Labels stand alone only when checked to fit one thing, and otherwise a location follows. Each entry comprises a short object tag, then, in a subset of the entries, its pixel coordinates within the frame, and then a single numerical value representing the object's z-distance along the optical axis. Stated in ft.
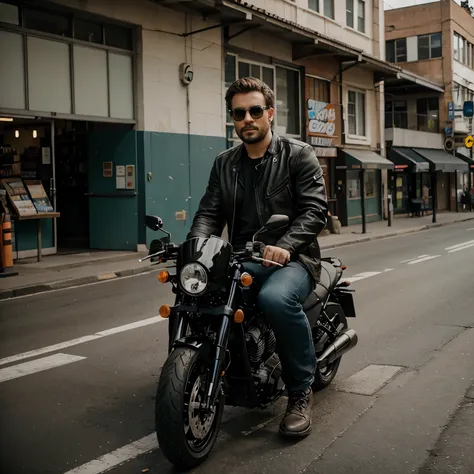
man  13.04
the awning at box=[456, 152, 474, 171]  133.80
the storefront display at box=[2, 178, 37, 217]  44.93
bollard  39.65
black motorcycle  11.37
